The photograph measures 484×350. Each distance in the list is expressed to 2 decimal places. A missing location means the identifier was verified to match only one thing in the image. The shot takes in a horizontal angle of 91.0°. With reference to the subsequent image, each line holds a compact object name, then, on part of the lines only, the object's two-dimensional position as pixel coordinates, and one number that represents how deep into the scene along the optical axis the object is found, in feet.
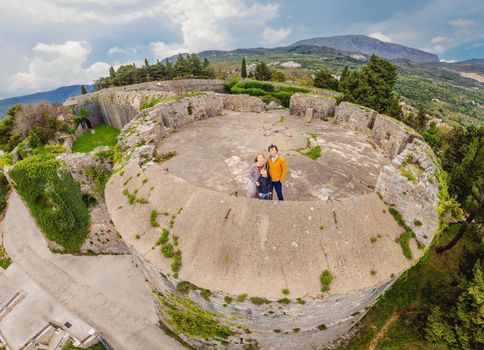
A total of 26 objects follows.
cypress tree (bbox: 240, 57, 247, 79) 166.34
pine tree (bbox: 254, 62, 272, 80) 175.11
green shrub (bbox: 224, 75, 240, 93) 146.20
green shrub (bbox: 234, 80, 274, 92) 131.85
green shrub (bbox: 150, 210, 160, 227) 27.27
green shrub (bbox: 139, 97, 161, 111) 76.11
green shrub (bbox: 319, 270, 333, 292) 22.15
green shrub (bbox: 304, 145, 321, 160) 38.17
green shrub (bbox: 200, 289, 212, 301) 24.11
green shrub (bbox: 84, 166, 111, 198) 48.93
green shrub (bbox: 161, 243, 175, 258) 24.95
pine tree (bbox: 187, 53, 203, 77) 176.67
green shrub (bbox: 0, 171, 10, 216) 74.31
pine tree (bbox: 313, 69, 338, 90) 147.02
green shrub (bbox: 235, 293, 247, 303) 22.08
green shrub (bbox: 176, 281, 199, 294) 24.52
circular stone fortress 23.08
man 26.23
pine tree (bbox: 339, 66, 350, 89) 133.14
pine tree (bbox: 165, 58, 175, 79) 174.81
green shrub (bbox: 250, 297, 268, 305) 22.21
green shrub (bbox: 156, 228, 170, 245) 25.85
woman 26.17
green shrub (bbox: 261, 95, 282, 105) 89.92
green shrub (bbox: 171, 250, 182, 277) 23.94
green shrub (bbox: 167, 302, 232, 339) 28.40
